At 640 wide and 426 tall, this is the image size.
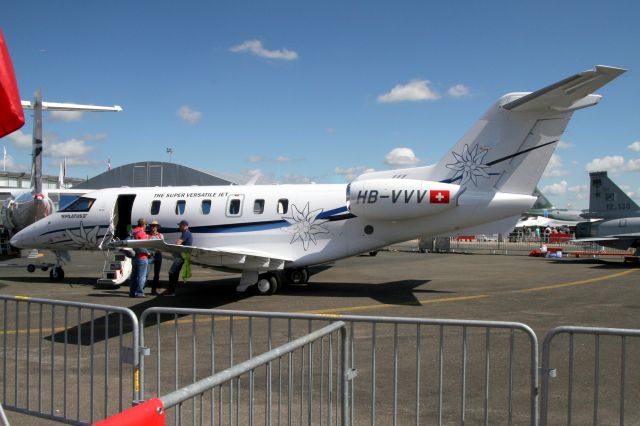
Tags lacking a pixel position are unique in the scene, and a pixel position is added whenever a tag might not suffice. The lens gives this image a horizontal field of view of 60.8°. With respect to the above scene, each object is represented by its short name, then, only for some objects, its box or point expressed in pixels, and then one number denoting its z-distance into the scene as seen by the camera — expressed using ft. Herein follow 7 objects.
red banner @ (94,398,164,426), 6.66
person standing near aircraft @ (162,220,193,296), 44.80
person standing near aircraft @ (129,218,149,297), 43.86
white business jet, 40.22
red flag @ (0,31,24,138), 10.94
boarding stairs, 50.49
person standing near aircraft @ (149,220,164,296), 46.57
